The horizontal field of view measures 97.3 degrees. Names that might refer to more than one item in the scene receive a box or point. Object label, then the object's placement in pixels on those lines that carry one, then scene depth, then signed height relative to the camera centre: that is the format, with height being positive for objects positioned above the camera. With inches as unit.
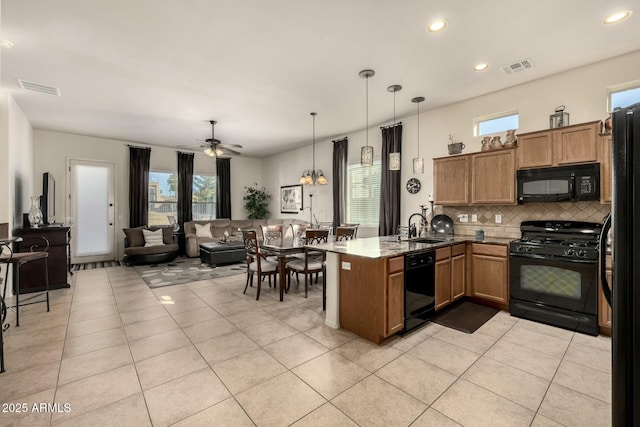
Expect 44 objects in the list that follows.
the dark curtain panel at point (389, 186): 212.7 +19.7
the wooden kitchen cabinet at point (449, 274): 135.6 -31.9
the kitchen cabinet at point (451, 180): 165.8 +18.9
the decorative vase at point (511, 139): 149.5 +38.4
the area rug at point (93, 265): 249.4 -46.8
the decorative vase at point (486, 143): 158.7 +38.4
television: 212.1 +13.4
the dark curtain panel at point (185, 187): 317.4 +30.6
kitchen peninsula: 108.6 -29.6
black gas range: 117.5 -28.5
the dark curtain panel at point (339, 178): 260.4 +31.9
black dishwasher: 117.6 -33.7
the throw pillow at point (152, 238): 271.6 -23.1
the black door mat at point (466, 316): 126.8 -51.2
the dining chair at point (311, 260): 167.2 -29.8
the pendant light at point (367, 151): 143.3 +33.2
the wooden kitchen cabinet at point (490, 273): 141.0 -32.0
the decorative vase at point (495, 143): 154.3 +37.7
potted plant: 362.6 +13.5
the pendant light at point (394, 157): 151.1 +29.5
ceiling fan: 213.6 +50.8
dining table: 159.5 -22.5
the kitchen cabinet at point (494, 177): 148.3 +18.6
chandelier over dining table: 232.2 +28.1
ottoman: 252.4 -36.2
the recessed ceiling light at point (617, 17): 100.0 +69.8
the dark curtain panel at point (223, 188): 349.1 +31.4
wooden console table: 175.5 -27.1
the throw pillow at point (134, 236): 265.3 -20.9
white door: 266.8 +4.7
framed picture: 325.7 +17.3
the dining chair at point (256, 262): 165.6 -29.8
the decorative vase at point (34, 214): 181.2 +0.9
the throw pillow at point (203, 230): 308.5 -18.1
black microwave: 123.9 +12.7
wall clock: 202.4 +19.1
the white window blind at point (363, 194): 239.9 +15.9
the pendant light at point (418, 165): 156.3 +26.2
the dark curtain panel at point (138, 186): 287.9 +29.6
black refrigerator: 40.4 -8.7
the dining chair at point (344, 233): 187.0 -13.7
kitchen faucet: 177.9 -10.3
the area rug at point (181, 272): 206.4 -47.9
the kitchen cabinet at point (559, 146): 124.7 +30.4
